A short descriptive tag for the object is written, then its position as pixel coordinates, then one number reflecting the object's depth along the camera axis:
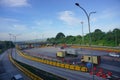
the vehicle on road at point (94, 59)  20.82
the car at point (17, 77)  13.92
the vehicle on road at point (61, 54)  30.87
